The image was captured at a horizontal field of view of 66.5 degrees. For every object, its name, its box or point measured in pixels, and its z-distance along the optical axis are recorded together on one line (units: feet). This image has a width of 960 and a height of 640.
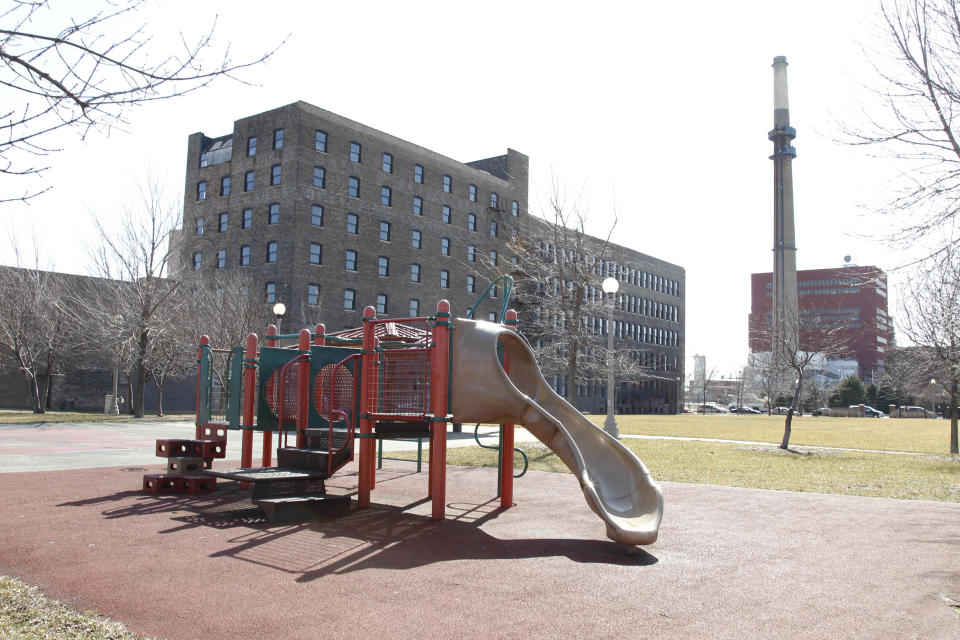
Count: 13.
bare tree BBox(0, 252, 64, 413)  116.47
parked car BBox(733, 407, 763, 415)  296.10
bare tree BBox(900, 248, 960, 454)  69.77
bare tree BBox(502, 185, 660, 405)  76.95
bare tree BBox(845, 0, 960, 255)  31.32
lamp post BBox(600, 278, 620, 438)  73.72
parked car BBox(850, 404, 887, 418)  265.91
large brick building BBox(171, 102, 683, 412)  154.10
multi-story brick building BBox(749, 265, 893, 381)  376.07
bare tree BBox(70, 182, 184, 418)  110.73
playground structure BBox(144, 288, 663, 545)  29.07
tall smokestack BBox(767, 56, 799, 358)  257.34
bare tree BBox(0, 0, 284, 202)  13.74
